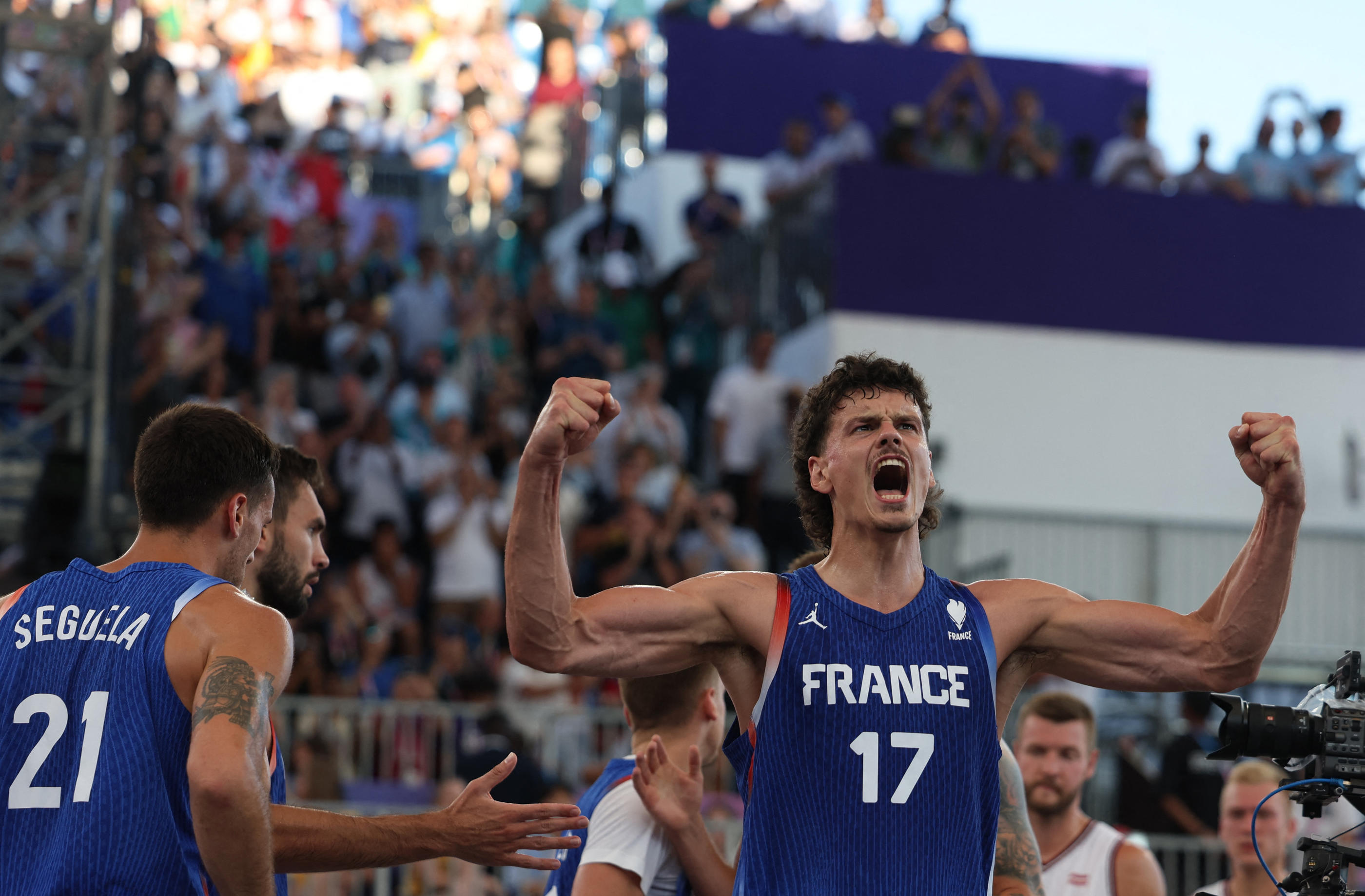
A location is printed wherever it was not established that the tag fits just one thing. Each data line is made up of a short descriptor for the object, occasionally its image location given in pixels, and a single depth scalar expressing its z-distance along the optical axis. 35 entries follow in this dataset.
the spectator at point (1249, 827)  6.39
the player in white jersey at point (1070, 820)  5.91
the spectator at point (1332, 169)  16.14
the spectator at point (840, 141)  15.58
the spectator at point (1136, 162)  16.05
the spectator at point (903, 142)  15.41
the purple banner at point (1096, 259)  15.23
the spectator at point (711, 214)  16.75
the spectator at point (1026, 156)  15.77
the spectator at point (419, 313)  14.80
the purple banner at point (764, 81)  18.36
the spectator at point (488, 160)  19.88
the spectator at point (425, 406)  13.54
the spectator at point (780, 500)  13.69
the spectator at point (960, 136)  15.78
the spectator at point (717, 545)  12.57
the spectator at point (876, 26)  19.05
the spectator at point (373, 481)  12.41
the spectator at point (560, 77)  19.08
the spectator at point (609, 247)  17.17
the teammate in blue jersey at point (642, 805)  4.62
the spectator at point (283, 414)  12.07
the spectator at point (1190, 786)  10.64
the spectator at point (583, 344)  14.59
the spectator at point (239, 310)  13.37
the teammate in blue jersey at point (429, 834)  4.12
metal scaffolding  10.97
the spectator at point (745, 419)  14.15
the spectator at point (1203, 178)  16.16
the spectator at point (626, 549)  12.17
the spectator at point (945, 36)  18.55
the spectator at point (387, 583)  11.77
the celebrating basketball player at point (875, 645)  3.89
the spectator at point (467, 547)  12.18
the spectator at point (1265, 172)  16.09
